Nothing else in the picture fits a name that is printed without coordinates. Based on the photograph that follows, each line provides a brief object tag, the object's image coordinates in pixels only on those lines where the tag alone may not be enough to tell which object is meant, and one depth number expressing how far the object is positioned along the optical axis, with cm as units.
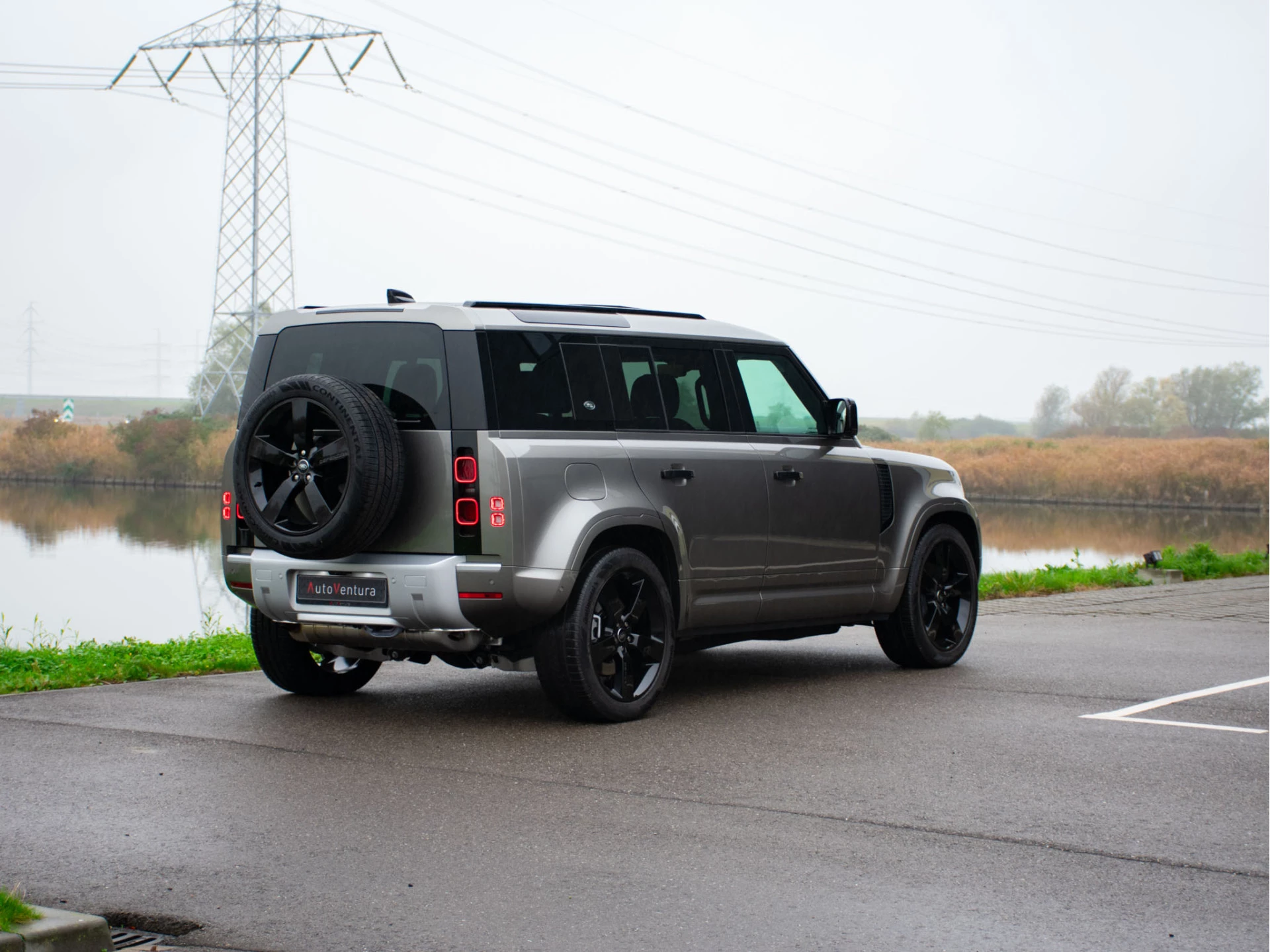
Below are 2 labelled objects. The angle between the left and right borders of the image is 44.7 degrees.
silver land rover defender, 738
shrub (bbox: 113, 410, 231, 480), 4638
